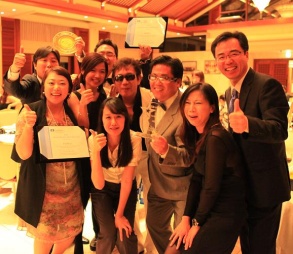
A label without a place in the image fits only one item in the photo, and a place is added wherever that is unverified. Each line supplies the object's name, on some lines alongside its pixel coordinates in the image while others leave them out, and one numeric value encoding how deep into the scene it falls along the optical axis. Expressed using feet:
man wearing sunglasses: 8.03
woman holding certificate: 6.54
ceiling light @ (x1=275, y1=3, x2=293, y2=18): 33.42
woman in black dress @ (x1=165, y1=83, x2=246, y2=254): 5.74
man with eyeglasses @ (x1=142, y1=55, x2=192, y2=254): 7.20
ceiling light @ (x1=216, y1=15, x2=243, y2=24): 36.83
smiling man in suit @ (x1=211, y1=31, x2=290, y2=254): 5.80
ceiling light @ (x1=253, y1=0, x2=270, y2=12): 22.00
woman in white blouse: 7.07
